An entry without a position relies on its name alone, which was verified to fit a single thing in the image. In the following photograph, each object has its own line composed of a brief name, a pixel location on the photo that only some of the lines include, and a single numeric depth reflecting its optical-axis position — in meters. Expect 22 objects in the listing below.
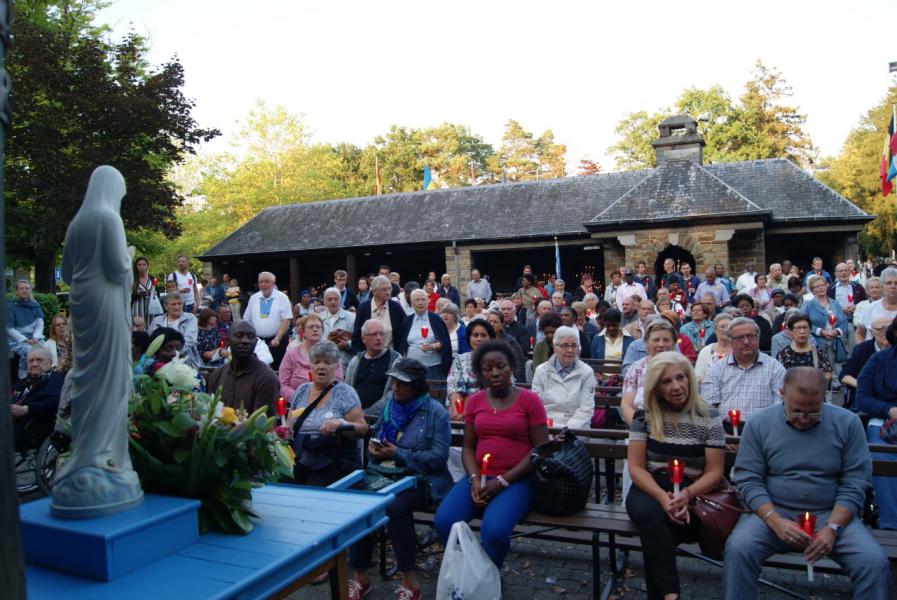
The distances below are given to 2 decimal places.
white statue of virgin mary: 2.47
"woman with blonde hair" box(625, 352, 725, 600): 3.66
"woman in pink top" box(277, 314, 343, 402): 6.57
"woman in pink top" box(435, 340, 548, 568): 3.98
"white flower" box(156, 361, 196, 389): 2.86
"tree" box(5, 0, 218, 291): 16.62
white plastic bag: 3.73
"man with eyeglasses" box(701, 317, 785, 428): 5.00
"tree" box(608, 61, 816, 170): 45.72
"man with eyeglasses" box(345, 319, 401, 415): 5.87
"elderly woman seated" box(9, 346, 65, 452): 6.20
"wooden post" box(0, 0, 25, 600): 1.32
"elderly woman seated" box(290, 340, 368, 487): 4.70
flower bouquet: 2.70
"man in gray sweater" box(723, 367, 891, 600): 3.38
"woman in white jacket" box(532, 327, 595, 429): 5.47
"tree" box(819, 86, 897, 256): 36.94
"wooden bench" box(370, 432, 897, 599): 3.74
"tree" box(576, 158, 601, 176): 56.25
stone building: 18.11
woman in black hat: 4.31
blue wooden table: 2.21
